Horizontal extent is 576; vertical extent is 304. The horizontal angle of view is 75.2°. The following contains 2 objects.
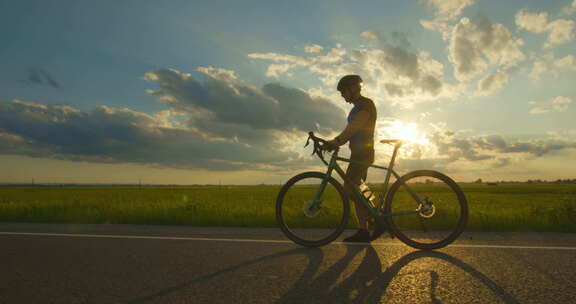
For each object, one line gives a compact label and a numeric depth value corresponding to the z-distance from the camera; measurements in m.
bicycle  5.11
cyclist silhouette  5.43
